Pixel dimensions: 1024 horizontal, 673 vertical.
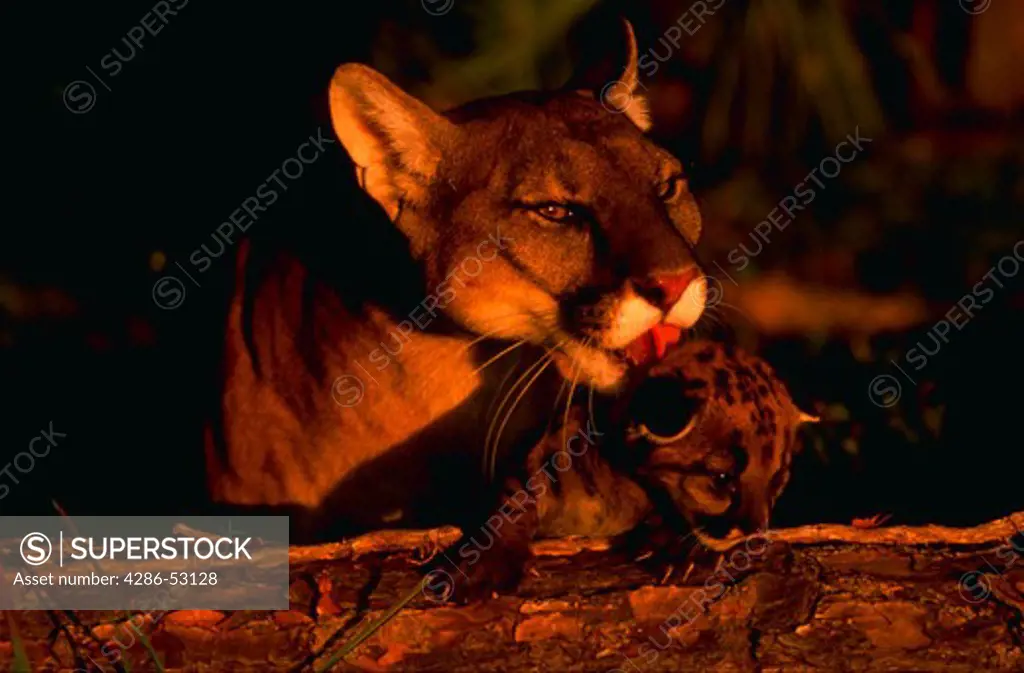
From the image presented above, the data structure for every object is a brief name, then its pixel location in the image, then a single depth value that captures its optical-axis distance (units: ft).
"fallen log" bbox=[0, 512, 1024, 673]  21.03
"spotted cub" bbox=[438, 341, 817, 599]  23.36
